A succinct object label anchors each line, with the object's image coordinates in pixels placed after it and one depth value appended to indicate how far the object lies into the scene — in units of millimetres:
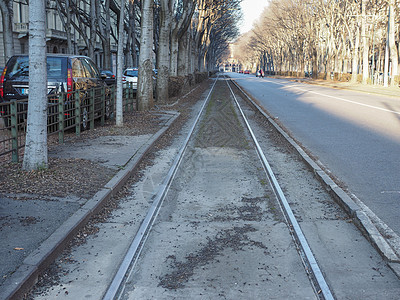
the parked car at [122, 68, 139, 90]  28923
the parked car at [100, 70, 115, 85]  28930
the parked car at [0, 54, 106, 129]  11633
